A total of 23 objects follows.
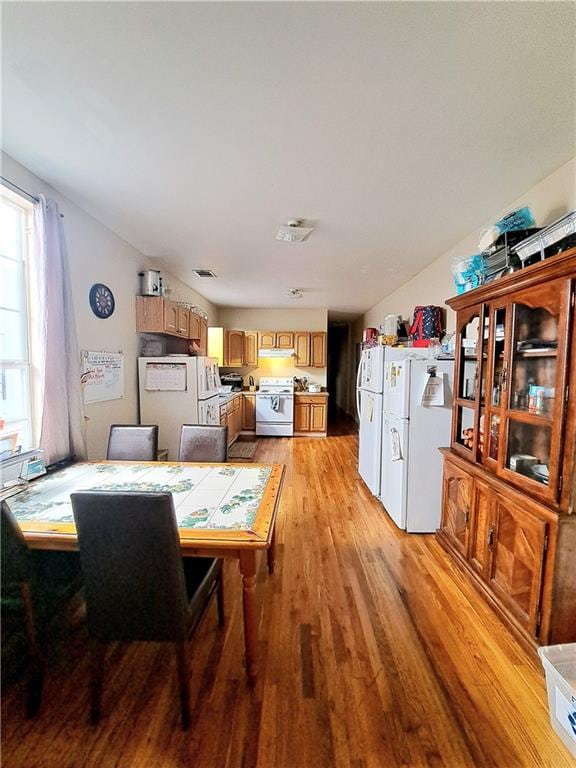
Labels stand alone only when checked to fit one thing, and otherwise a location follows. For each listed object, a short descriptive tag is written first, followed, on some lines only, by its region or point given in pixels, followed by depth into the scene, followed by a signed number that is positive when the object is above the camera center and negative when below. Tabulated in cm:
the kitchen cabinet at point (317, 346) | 619 +43
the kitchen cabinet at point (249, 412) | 588 -91
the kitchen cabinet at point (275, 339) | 614 +56
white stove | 579 -93
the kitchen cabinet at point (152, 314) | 315 +54
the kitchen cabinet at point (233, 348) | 608 +37
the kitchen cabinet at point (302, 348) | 616 +38
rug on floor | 464 -138
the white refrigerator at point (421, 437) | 246 -58
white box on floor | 108 -123
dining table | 124 -69
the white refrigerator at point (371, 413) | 308 -51
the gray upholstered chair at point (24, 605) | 111 -100
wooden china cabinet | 134 -47
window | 185 +23
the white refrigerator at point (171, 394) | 320 -31
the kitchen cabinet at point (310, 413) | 586 -91
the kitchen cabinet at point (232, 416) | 459 -83
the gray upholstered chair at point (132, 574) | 106 -78
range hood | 609 +29
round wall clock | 248 +55
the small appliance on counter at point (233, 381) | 588 -30
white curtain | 192 +18
